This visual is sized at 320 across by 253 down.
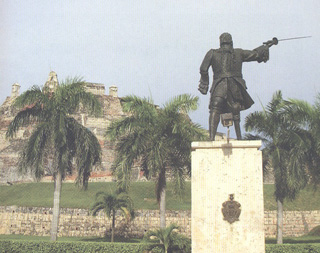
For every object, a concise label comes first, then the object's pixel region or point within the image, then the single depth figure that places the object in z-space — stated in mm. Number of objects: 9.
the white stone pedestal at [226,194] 7504
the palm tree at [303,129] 18469
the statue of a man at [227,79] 8375
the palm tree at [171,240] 16172
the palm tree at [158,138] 18078
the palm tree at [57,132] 18062
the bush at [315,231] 26400
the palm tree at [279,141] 19234
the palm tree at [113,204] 23344
